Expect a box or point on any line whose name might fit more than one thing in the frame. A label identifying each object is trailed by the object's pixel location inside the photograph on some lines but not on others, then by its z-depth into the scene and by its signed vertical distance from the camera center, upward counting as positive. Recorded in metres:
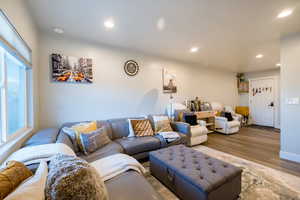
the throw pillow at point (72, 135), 2.05 -0.57
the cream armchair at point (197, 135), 3.31 -0.95
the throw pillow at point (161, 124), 3.06 -0.60
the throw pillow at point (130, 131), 2.76 -0.68
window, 1.43 +0.21
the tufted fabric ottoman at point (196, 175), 1.34 -0.86
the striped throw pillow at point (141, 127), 2.78 -0.62
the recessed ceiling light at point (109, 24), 2.10 +1.25
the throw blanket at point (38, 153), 1.17 -0.51
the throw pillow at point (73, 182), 0.69 -0.46
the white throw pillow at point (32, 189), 0.64 -0.48
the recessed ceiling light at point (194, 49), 3.29 +1.26
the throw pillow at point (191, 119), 3.61 -0.57
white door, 5.48 -0.14
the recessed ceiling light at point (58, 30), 2.33 +1.25
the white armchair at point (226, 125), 4.37 -0.90
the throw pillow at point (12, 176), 0.70 -0.47
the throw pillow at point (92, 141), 2.01 -0.67
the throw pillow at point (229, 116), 4.63 -0.63
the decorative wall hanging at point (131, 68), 3.33 +0.81
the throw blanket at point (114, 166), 1.37 -0.76
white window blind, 1.27 +0.71
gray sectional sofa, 1.13 -0.79
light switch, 2.54 -0.07
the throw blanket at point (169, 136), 2.72 -0.78
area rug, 1.62 -1.20
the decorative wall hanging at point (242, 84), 6.13 +0.66
